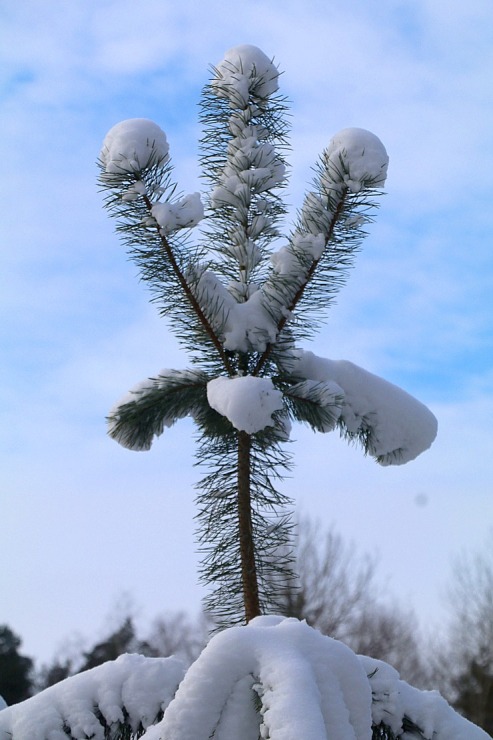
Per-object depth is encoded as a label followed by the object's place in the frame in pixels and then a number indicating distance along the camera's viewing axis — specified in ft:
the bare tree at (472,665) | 55.49
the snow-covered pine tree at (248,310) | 6.09
